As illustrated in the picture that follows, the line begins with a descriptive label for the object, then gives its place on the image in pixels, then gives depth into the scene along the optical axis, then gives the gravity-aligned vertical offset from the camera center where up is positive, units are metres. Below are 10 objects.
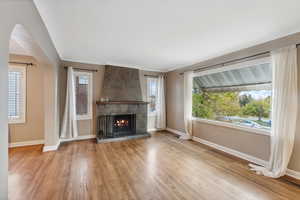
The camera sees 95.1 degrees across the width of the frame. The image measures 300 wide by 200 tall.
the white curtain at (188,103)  4.46 -0.10
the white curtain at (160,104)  5.51 -0.17
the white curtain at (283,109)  2.32 -0.16
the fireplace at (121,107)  4.42 -0.27
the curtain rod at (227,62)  2.67 +0.93
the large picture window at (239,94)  2.87 +0.15
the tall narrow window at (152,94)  5.51 +0.23
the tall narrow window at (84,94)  4.36 +0.17
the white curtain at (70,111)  4.05 -0.34
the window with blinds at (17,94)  3.60 +0.14
